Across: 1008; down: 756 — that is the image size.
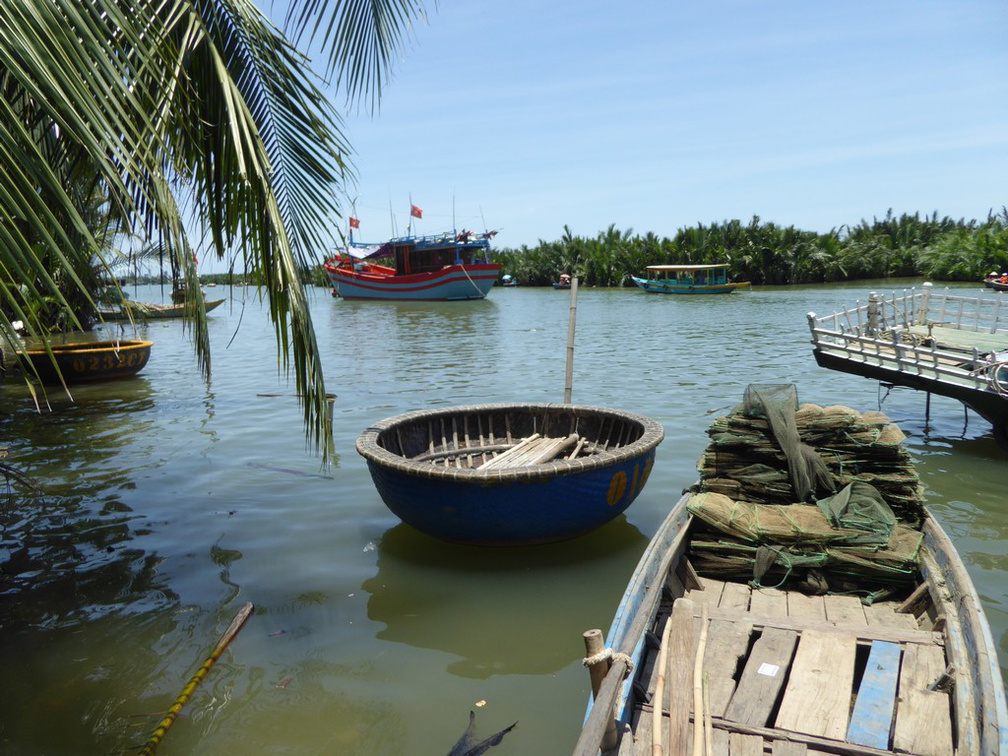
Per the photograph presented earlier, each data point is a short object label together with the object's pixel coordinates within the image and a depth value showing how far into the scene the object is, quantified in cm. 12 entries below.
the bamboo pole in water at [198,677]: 372
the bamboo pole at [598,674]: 280
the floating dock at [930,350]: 820
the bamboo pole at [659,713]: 275
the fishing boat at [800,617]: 299
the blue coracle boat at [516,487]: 527
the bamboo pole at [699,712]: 272
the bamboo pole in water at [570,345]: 842
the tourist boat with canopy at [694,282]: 4316
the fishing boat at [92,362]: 1455
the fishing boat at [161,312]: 2566
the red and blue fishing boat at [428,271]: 4466
